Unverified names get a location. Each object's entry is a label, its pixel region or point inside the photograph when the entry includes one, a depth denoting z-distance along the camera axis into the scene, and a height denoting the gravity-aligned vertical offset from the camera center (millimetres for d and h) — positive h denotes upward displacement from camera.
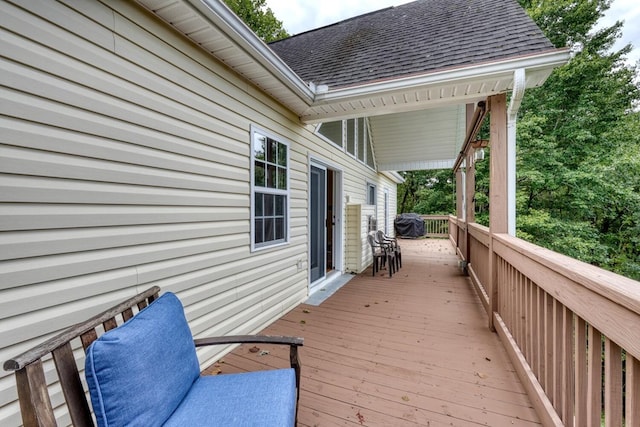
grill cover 12125 -762
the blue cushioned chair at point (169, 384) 975 -760
